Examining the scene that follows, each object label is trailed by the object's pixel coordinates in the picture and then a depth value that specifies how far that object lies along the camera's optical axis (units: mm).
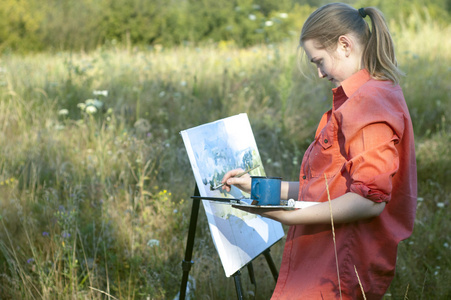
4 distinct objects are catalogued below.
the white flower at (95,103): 4363
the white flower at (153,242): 2782
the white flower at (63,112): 4527
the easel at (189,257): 1941
